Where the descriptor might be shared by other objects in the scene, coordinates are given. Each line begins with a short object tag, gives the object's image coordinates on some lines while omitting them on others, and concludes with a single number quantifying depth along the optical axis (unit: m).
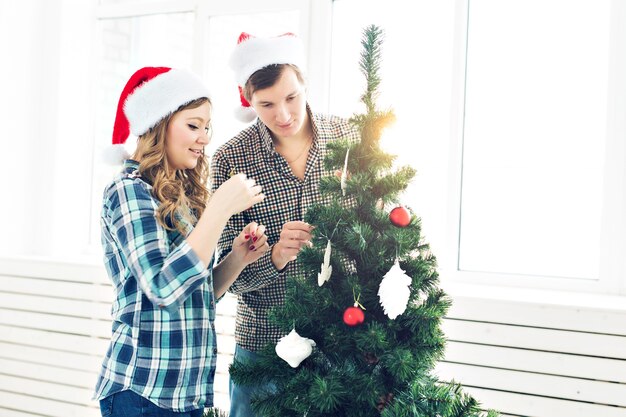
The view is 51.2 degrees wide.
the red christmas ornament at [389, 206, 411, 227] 1.27
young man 1.69
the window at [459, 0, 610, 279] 2.46
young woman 1.35
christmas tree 1.24
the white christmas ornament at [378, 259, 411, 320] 1.21
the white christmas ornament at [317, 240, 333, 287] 1.28
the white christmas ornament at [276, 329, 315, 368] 1.25
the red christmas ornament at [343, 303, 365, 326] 1.24
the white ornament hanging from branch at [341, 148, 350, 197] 1.31
